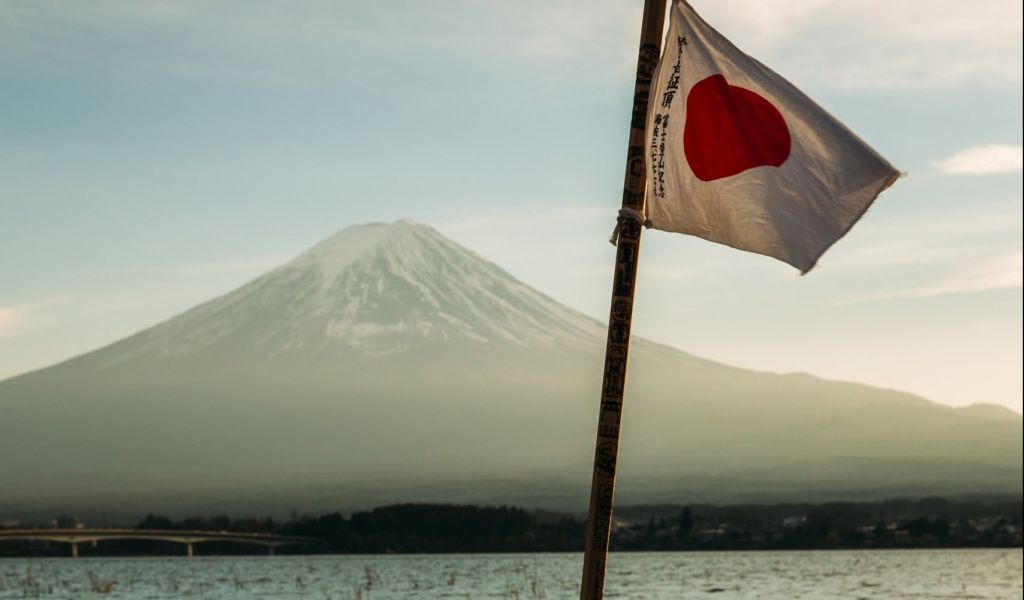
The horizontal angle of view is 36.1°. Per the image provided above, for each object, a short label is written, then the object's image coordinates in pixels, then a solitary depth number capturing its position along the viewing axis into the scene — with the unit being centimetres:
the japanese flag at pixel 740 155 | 823
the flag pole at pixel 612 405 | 801
